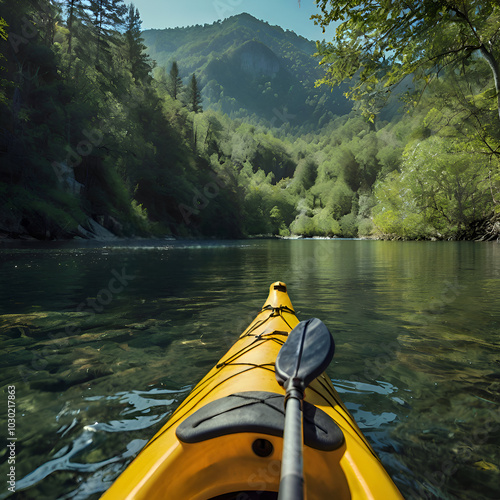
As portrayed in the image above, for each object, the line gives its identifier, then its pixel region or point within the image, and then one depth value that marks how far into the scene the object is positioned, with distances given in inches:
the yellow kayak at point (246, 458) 50.2
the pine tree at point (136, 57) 1763.0
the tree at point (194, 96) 2613.2
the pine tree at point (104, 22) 1306.6
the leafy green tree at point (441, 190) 1098.7
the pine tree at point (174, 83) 2429.9
